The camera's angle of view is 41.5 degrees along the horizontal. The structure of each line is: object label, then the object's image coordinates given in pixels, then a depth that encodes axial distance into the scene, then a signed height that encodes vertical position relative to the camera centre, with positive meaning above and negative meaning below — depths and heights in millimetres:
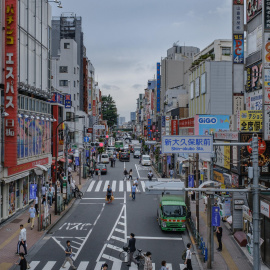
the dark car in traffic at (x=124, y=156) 77625 -4909
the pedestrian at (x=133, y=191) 34572 -5591
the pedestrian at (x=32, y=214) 23880 -5442
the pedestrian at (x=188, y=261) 16141 -5759
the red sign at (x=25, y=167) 27031 -2870
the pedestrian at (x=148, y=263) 15523 -5648
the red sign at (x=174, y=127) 53906 +1045
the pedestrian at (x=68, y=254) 16750 -5737
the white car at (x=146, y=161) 66938 -5136
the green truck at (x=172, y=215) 23328 -5399
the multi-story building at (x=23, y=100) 25250 +2844
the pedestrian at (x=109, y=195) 33250 -5769
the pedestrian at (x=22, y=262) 15242 -5557
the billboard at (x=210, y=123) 41375 +1324
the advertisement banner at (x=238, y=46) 27781 +6893
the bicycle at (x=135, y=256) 17875 -6269
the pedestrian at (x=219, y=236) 20005 -5750
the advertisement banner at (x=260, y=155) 20359 -1284
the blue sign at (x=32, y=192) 31188 -5318
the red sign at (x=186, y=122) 45356 +1597
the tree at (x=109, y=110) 144625 +9562
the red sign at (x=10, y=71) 25125 +4394
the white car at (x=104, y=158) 70688 -4887
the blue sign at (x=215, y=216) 17781 -4089
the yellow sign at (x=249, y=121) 23969 +897
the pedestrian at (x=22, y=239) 18266 -5448
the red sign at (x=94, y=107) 102931 +7513
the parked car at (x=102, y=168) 55000 -5346
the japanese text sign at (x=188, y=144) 14039 -398
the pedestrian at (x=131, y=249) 17609 -5721
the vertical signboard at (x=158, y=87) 85575 +11425
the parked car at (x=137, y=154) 89125 -5095
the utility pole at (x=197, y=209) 22848 -4868
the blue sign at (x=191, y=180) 28892 -3800
